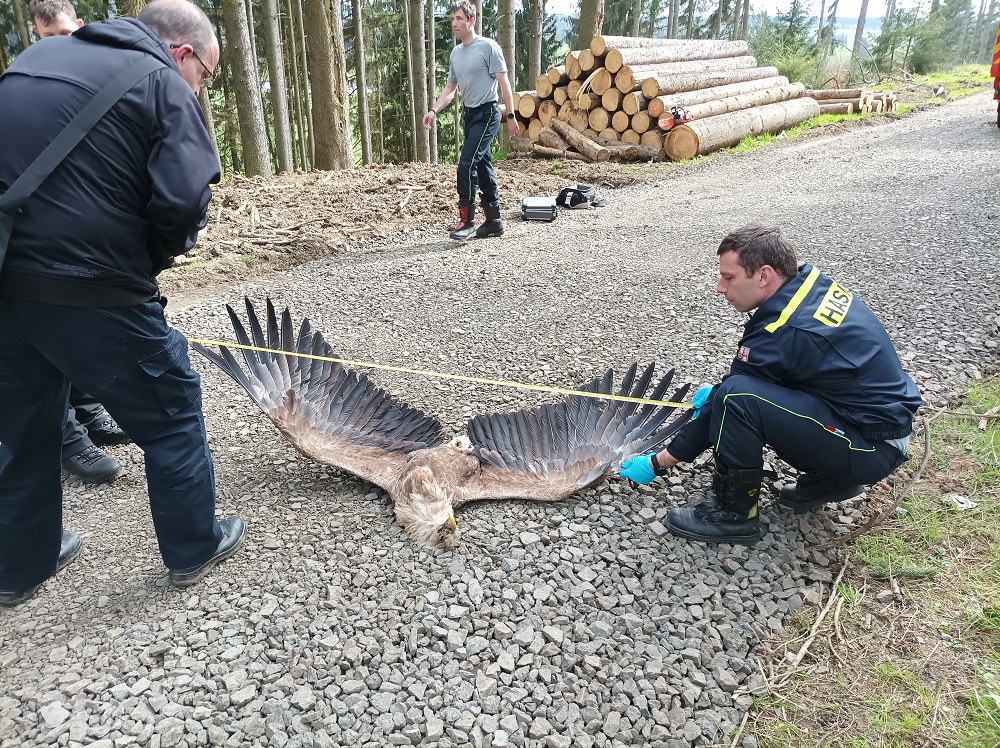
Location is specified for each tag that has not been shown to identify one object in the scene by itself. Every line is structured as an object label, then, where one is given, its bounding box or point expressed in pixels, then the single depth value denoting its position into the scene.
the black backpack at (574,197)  8.49
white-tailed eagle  2.86
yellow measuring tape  3.05
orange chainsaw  11.52
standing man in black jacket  2.01
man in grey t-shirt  6.46
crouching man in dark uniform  2.45
